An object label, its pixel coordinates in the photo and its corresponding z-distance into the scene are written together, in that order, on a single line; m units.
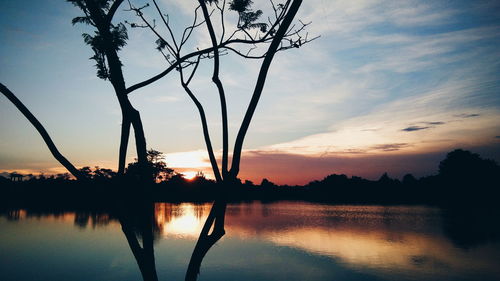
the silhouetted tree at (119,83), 2.92
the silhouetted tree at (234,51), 2.56
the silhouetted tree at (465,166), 73.19
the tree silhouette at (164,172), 74.90
